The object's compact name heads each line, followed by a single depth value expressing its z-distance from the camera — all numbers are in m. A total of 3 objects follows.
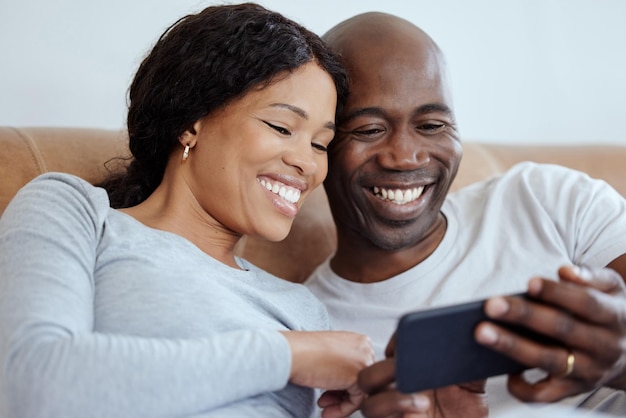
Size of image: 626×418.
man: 1.56
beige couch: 1.52
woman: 1.00
